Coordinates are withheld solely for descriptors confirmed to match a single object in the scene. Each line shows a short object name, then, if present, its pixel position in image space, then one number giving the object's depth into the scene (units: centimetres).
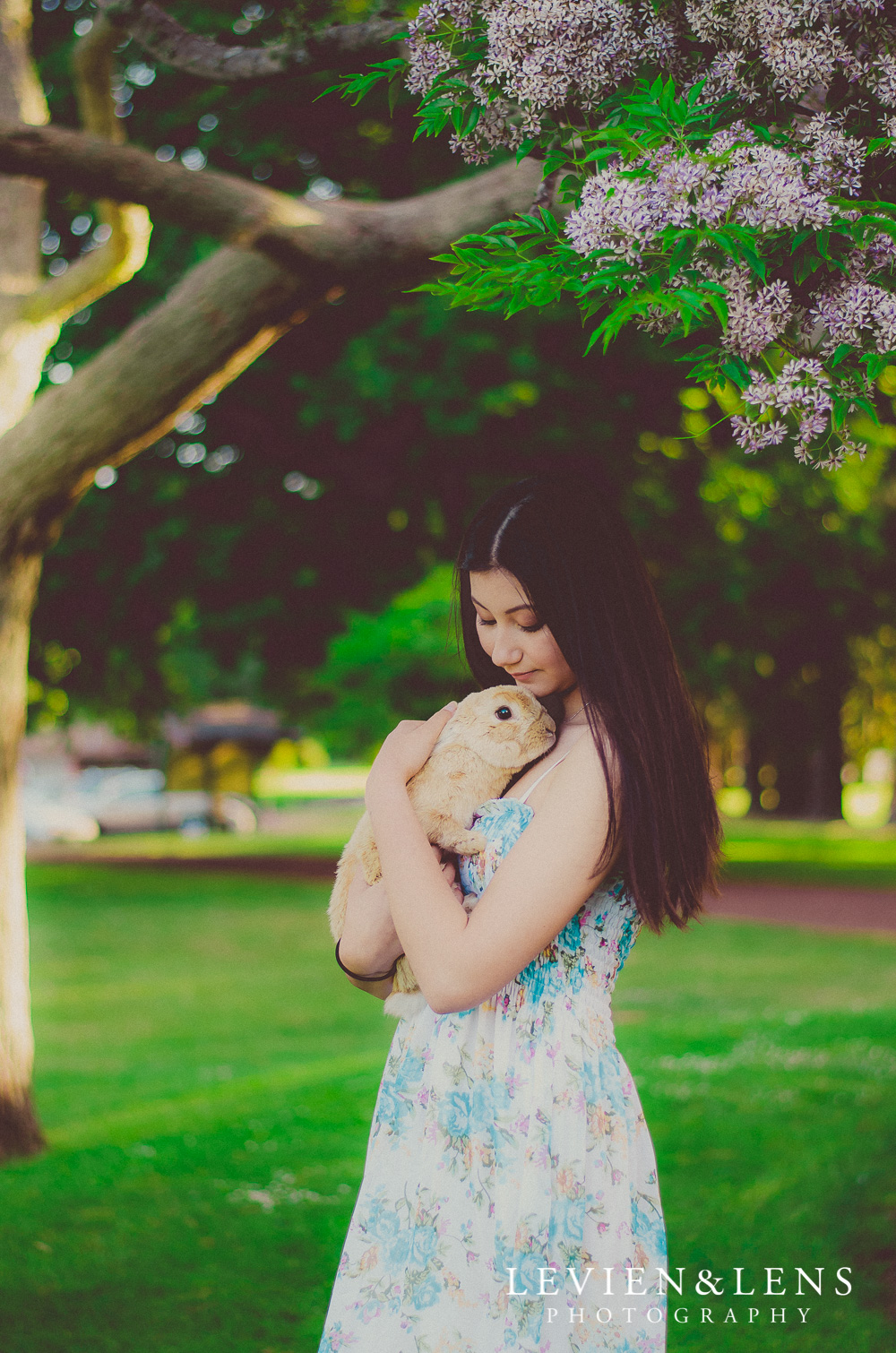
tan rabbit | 221
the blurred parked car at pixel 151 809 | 3544
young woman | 196
